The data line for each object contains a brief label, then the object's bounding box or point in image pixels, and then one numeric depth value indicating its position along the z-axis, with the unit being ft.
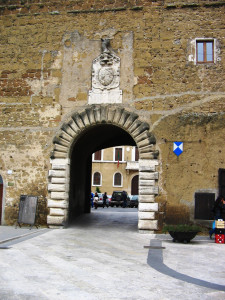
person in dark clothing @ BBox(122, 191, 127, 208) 97.01
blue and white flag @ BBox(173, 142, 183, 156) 40.65
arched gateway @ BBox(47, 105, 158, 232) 40.37
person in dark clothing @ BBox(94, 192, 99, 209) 88.41
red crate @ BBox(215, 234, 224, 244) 33.99
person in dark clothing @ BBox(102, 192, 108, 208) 94.85
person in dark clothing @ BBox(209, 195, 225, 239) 36.70
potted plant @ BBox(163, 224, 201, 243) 33.09
